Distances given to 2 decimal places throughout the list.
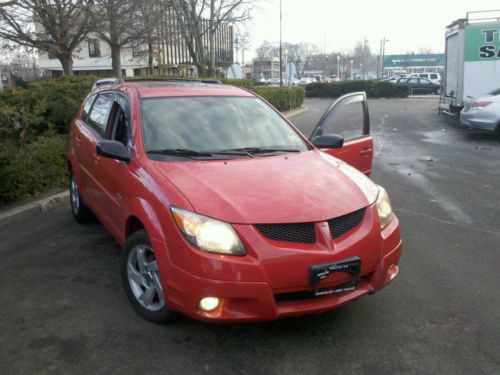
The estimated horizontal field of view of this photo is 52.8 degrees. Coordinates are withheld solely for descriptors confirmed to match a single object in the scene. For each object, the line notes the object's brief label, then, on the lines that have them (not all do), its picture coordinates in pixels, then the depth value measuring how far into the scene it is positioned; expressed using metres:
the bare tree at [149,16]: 22.20
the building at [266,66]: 115.18
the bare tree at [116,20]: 19.47
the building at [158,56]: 31.56
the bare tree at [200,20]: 29.02
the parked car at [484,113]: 13.21
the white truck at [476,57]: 15.73
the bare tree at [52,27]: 18.97
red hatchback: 2.97
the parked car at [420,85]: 40.50
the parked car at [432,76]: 50.91
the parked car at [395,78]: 43.83
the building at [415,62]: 85.81
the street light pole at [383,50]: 82.36
